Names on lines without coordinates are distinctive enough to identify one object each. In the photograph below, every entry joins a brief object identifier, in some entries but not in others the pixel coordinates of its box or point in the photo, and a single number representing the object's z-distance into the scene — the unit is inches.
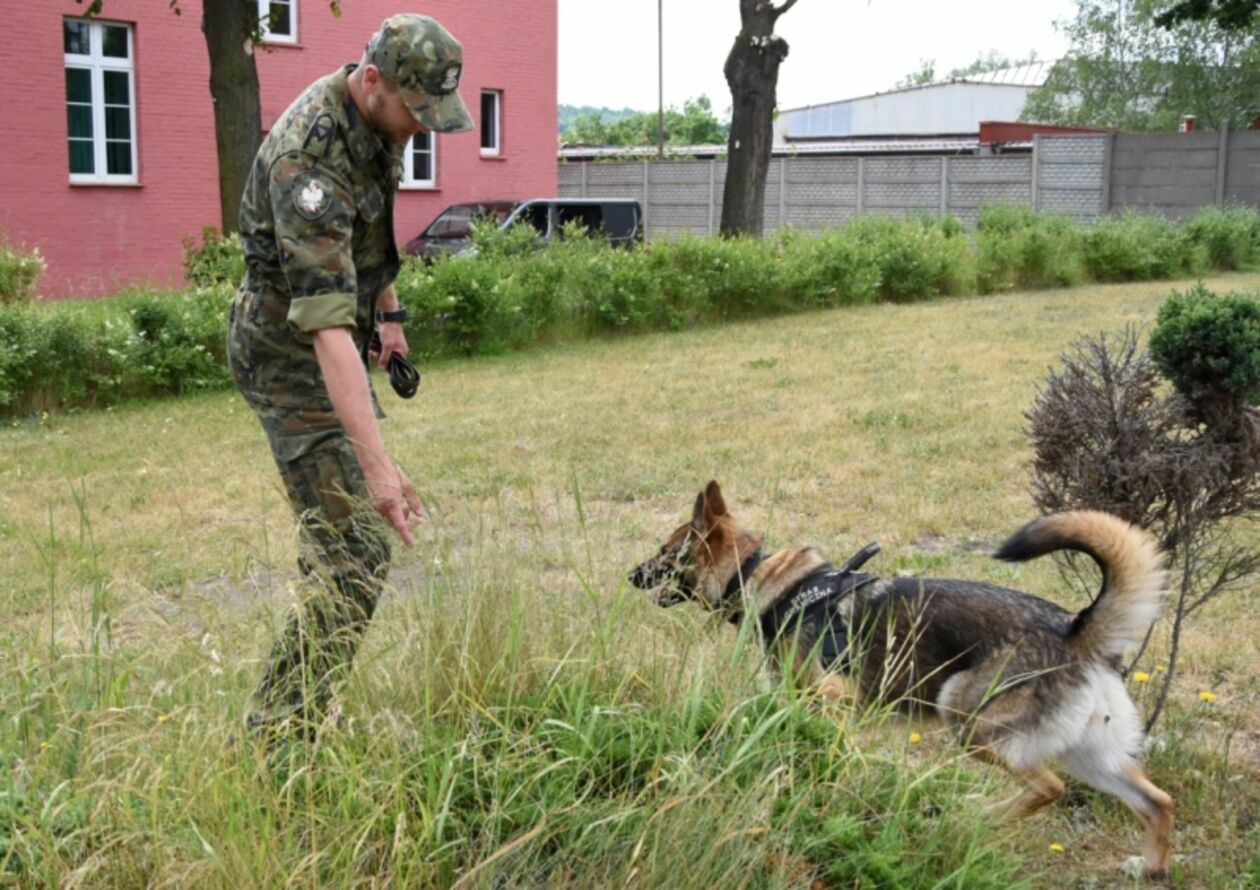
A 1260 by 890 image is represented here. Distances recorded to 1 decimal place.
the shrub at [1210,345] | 148.2
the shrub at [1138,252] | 802.2
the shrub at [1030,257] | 754.8
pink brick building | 790.5
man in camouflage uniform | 123.3
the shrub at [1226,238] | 863.1
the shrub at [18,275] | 481.4
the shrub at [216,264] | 484.8
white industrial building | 2429.9
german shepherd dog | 128.3
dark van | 841.5
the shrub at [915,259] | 700.7
